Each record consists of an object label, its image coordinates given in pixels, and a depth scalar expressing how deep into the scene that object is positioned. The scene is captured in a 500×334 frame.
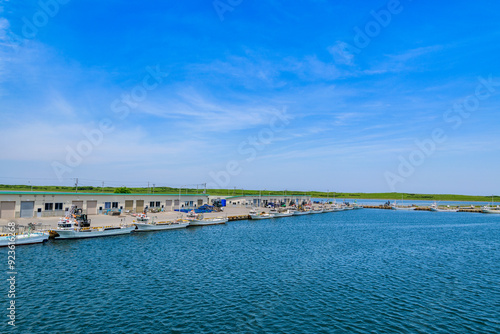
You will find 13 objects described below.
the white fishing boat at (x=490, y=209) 145.75
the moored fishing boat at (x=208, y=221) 70.12
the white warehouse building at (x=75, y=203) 54.00
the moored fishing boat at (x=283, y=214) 104.40
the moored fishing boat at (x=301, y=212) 117.38
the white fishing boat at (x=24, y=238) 38.47
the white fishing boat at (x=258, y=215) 91.38
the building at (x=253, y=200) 127.29
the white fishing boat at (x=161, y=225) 58.22
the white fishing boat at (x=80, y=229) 46.50
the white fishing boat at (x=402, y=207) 173.10
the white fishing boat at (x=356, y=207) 178.25
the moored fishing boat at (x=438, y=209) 161.24
